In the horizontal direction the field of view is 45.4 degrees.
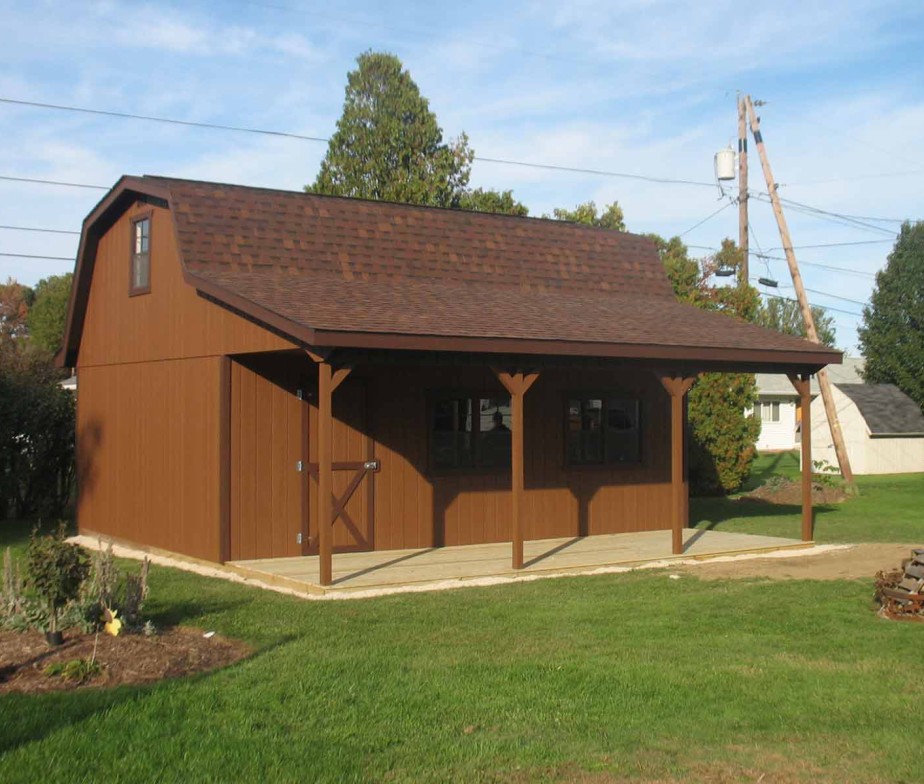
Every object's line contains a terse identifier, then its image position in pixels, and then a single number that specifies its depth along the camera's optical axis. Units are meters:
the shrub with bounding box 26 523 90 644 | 7.48
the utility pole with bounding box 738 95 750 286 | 26.59
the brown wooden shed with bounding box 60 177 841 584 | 12.16
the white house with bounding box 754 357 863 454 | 44.75
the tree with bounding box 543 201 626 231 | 33.97
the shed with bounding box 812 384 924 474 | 35.41
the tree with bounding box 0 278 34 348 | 50.77
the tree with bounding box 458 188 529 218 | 31.86
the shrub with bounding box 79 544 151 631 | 7.77
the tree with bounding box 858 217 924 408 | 45.31
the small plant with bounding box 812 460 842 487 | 23.88
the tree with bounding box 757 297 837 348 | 68.05
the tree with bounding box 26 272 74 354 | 47.38
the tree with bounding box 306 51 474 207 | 33.69
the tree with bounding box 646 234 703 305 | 25.13
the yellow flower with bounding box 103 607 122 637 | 7.69
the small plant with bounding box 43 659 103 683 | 6.85
